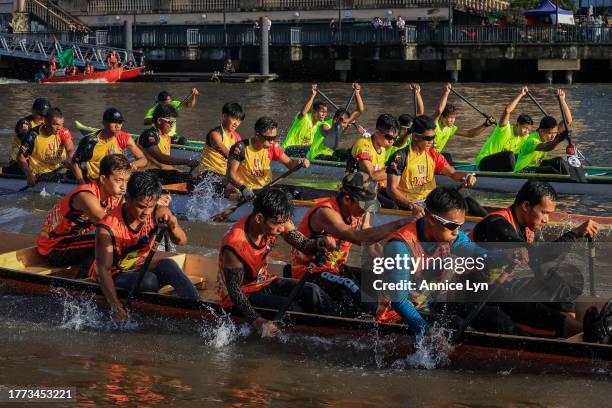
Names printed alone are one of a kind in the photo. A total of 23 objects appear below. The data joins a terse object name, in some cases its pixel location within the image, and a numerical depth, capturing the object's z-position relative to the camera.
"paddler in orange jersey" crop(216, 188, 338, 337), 8.12
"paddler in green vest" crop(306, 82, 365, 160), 17.95
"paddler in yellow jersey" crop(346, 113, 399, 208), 12.49
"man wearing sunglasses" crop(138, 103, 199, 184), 15.46
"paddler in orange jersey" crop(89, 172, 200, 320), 8.79
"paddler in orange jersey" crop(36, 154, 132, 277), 9.30
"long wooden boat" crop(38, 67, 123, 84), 45.00
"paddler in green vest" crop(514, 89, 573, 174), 15.68
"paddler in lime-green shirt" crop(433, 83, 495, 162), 17.06
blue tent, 44.62
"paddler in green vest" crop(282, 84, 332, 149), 18.75
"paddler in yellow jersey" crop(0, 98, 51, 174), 16.20
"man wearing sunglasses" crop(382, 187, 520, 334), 7.70
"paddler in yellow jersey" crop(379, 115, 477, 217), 11.98
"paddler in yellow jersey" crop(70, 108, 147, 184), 14.50
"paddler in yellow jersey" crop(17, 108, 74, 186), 15.86
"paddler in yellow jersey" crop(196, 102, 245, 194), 14.86
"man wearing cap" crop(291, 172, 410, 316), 8.36
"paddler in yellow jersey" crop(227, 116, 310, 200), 13.26
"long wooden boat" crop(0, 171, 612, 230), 12.75
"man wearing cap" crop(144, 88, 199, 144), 18.48
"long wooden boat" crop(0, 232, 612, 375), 7.88
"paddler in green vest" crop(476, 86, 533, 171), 16.36
